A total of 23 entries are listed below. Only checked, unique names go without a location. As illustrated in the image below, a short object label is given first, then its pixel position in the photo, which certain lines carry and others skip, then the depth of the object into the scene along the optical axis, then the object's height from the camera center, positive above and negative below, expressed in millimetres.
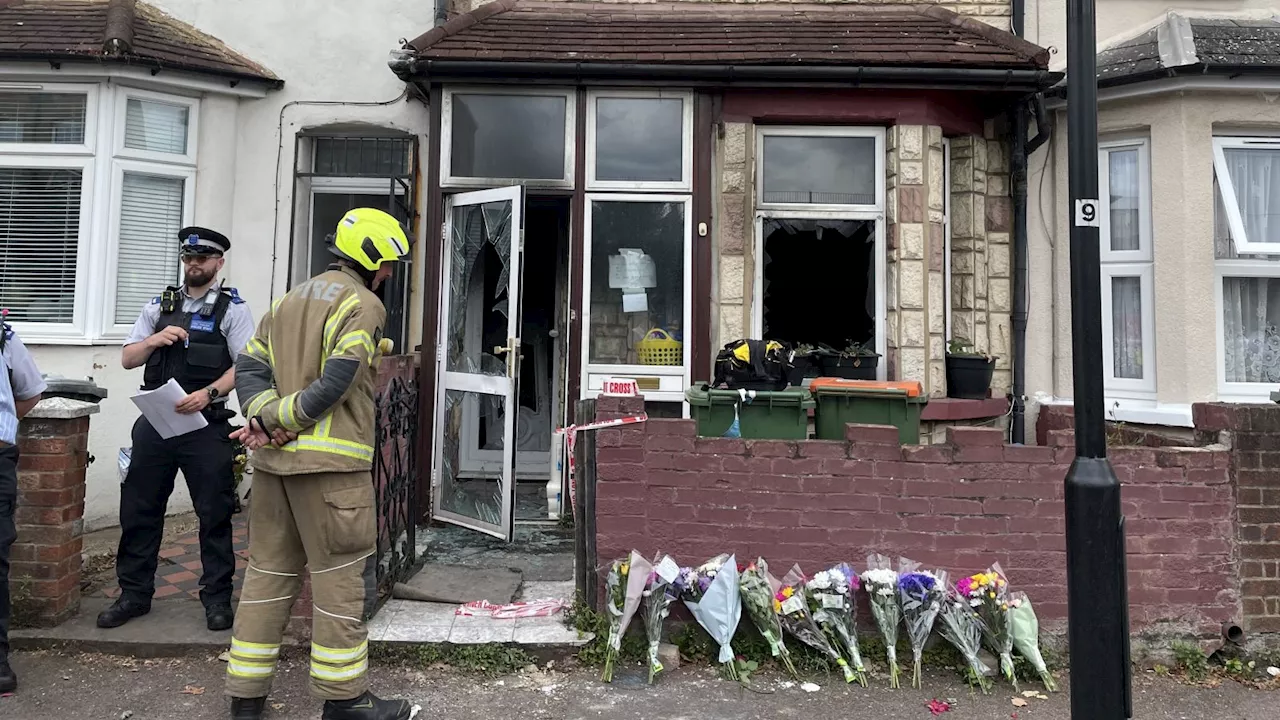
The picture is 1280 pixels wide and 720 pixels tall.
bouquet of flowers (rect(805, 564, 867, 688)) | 3469 -943
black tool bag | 4105 +199
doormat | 3967 -1030
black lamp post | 2369 -314
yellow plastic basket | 5617 +392
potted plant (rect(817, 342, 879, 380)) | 5312 +304
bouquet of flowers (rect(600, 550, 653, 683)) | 3463 -907
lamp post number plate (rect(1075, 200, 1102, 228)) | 2449 +641
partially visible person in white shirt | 3207 -193
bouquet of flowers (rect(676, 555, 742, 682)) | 3453 -931
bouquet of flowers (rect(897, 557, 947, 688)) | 3438 -913
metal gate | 3873 -396
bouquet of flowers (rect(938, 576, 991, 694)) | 3398 -1039
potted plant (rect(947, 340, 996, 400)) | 5523 +240
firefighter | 2820 -319
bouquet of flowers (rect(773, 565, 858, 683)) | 3455 -1010
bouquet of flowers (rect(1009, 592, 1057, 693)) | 3395 -1047
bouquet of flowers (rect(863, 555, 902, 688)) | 3455 -928
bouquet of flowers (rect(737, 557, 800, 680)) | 3447 -960
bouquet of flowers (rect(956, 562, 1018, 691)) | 3420 -944
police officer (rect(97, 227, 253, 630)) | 3725 -269
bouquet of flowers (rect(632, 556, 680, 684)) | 3463 -923
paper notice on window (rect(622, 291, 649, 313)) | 5703 +753
